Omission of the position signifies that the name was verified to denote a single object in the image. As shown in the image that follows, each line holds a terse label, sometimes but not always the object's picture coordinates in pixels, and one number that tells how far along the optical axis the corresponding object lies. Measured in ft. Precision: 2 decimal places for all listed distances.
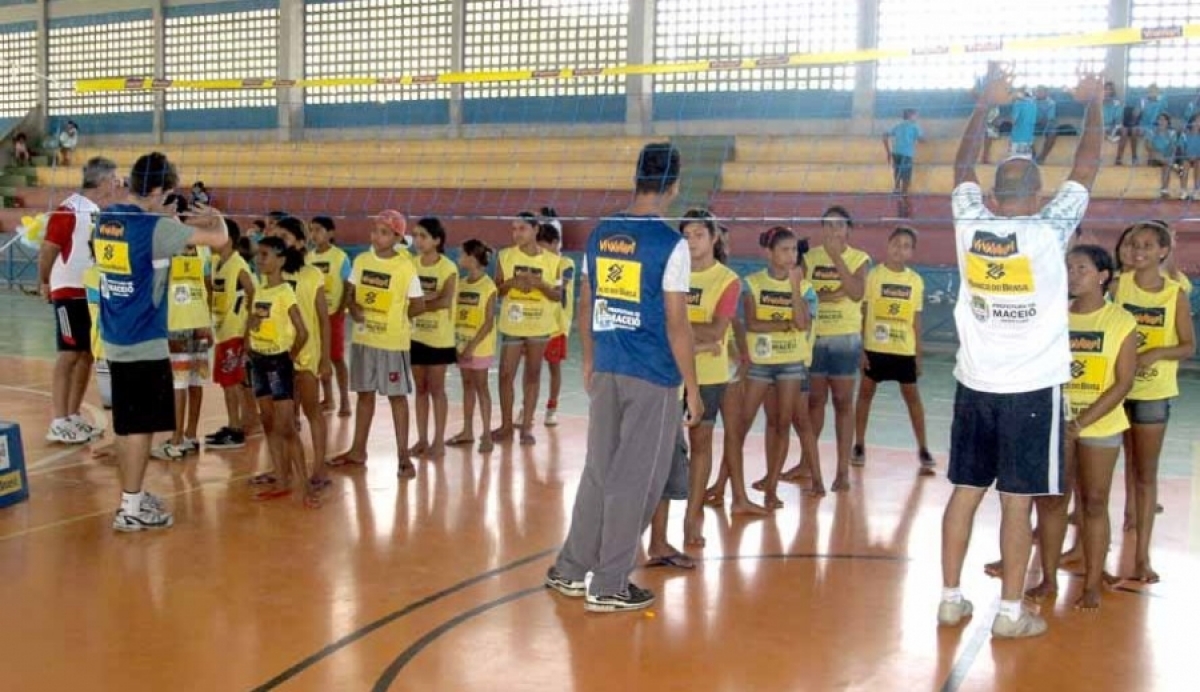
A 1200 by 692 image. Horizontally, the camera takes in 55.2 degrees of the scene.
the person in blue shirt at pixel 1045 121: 45.44
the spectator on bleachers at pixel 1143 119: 45.17
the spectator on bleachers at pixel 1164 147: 42.01
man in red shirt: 23.34
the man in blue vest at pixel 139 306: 17.49
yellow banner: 17.65
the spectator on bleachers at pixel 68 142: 65.37
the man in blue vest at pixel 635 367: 14.28
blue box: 19.38
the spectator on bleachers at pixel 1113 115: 46.24
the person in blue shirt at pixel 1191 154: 40.59
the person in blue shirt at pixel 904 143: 46.44
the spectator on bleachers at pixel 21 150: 72.13
